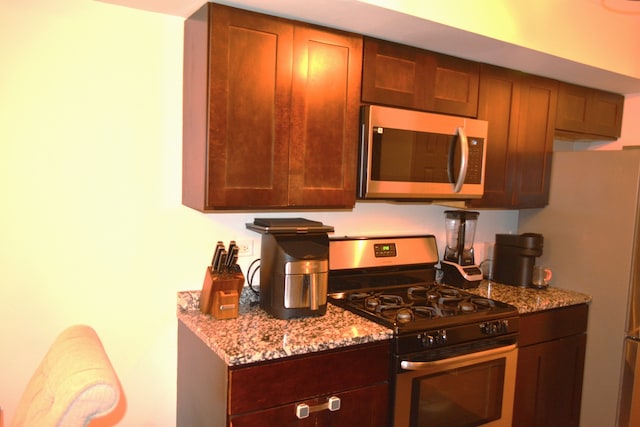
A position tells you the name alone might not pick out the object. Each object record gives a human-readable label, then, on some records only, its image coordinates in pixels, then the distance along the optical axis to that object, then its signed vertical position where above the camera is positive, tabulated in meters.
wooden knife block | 1.89 -0.50
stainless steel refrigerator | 2.46 -0.41
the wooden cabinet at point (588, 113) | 2.76 +0.46
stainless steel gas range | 1.87 -0.65
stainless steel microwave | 2.07 +0.12
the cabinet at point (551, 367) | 2.36 -0.98
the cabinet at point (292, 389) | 1.56 -0.78
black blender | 2.60 -0.42
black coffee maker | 2.67 -0.43
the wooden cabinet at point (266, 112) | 1.75 +0.25
